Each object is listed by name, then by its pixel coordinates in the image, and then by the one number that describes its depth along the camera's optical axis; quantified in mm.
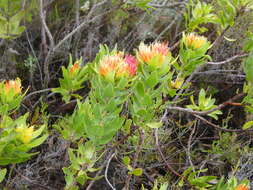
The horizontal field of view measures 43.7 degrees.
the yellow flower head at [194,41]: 1249
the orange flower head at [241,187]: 1229
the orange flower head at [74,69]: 1455
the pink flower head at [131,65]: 1002
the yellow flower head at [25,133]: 1069
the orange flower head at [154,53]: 1024
